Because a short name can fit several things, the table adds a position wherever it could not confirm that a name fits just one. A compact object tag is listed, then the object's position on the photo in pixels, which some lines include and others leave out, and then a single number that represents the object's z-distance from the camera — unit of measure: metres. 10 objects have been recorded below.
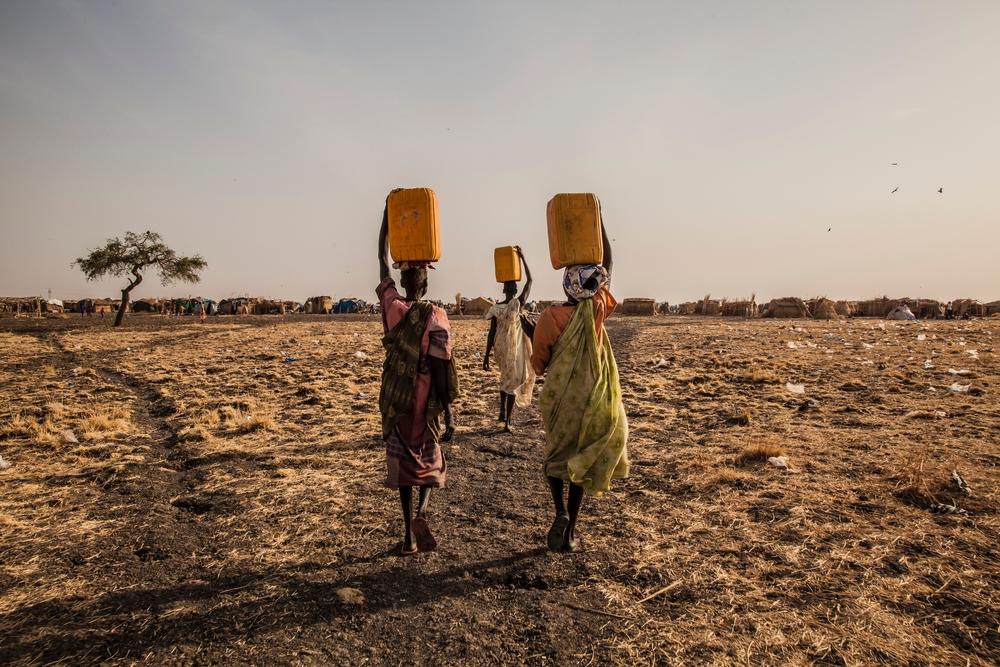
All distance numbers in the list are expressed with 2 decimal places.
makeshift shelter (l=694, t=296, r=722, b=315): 44.03
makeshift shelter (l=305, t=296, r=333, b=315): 54.59
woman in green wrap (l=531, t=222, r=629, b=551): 3.14
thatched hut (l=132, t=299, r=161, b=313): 50.78
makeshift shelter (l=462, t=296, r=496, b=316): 47.53
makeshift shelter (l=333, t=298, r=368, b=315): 55.19
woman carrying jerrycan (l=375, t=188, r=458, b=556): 3.16
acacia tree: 28.97
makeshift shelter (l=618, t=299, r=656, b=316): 46.09
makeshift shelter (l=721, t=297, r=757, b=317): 37.80
